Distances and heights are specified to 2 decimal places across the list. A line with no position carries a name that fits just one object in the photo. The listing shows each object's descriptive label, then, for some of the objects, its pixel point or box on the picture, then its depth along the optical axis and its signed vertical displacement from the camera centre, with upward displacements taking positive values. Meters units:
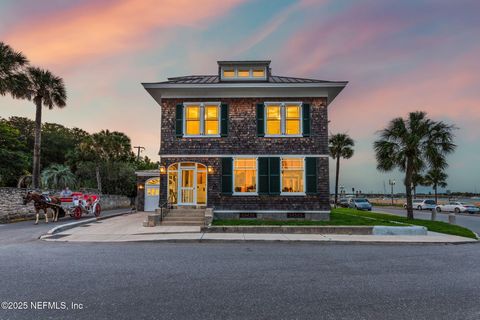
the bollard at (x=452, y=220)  19.22 -2.35
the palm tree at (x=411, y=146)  19.41 +2.40
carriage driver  19.14 -0.81
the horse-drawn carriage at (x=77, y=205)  18.83 -1.55
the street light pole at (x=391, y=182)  62.00 +0.03
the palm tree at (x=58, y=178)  33.94 +0.22
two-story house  17.38 +2.05
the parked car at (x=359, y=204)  39.36 -2.97
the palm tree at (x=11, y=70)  21.05 +7.75
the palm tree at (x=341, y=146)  44.56 +5.26
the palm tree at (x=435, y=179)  63.69 +0.76
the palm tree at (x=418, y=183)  65.19 -0.15
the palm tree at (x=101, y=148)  37.38 +3.99
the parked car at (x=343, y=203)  48.46 -3.45
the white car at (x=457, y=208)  36.43 -3.08
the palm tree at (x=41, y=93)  22.92 +7.12
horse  16.30 -1.25
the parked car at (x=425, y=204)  41.41 -3.03
